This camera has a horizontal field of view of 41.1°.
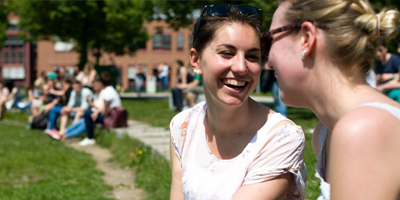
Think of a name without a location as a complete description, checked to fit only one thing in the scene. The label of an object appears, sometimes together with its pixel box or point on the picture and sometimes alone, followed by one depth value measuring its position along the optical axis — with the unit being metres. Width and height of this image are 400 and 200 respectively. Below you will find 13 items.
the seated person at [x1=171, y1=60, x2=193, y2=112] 14.40
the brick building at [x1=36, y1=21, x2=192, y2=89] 54.66
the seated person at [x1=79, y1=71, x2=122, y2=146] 11.14
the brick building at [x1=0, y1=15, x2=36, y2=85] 58.28
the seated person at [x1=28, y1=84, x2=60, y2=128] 14.33
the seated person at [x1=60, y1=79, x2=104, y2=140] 11.50
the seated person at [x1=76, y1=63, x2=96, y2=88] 13.99
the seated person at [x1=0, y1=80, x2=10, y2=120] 18.61
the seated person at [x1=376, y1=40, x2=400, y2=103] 6.98
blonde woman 1.49
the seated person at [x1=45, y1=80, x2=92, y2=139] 12.52
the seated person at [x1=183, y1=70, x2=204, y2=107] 13.73
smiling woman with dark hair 2.40
